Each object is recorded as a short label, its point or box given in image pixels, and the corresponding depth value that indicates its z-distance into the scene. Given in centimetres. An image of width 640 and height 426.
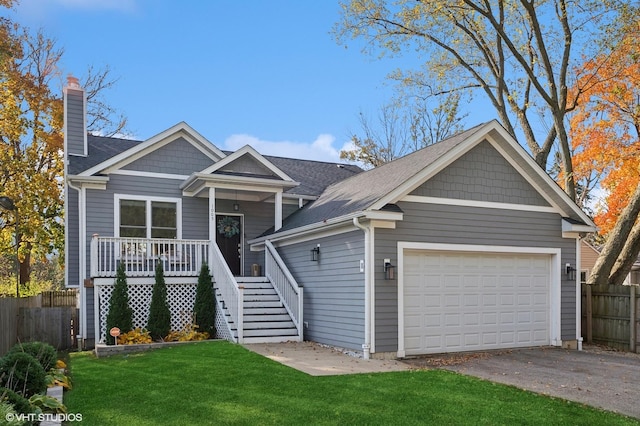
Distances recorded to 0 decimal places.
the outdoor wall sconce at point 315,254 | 1258
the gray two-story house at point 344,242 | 1105
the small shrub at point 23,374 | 657
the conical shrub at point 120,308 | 1265
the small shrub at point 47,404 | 607
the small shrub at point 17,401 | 552
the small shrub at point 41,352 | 818
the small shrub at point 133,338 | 1242
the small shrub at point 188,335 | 1285
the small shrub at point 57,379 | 738
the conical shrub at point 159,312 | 1305
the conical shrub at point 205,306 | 1334
